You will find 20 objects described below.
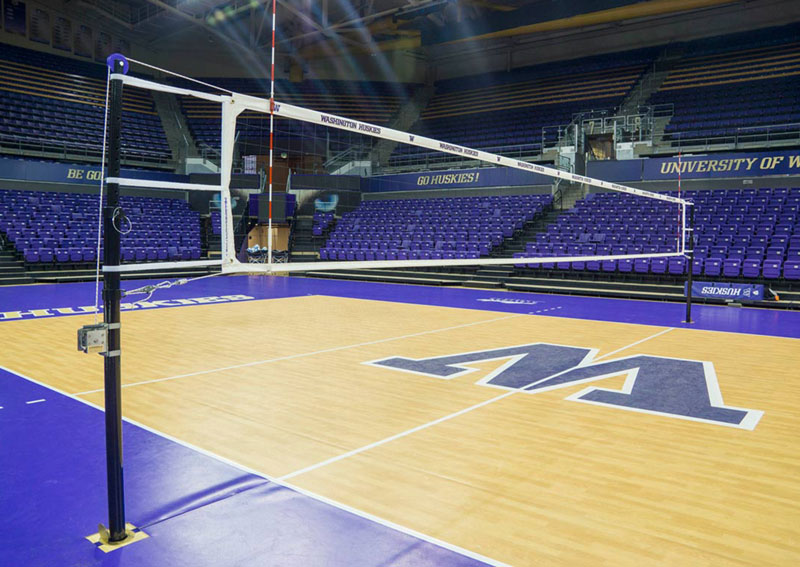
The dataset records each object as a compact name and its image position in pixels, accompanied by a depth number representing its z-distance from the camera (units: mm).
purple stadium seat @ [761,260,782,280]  11906
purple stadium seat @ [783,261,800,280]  11695
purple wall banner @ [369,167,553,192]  19023
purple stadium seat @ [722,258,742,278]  12406
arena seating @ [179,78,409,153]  24875
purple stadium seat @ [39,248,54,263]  15566
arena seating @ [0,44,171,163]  19812
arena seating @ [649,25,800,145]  17422
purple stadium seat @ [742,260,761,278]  12156
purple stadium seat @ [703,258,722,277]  12648
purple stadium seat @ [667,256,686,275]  13016
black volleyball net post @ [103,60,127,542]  2512
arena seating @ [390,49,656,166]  22422
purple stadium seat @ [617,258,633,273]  13812
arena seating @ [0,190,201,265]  16000
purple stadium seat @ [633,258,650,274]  13539
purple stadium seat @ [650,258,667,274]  13281
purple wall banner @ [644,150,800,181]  14711
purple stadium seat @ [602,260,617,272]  14094
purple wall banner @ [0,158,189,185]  17875
